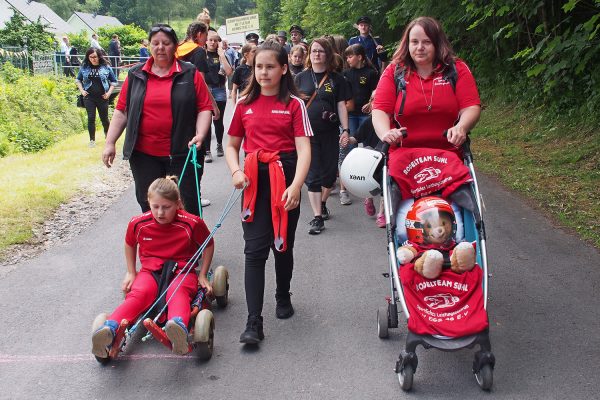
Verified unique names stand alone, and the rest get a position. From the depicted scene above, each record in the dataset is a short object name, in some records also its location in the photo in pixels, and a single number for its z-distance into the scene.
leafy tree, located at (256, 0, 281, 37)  63.78
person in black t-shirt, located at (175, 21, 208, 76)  8.79
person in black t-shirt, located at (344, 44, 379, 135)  8.95
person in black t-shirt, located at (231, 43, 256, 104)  10.32
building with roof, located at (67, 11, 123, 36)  89.21
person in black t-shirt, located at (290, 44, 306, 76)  9.76
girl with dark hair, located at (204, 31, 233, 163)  11.05
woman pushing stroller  4.80
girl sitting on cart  4.80
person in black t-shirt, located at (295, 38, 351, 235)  7.83
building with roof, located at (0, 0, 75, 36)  63.22
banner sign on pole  31.89
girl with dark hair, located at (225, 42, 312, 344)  4.83
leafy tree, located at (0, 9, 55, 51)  29.12
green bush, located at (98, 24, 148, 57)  51.67
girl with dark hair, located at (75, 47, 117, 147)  13.36
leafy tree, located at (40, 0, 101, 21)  118.44
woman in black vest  5.70
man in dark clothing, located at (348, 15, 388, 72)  11.80
